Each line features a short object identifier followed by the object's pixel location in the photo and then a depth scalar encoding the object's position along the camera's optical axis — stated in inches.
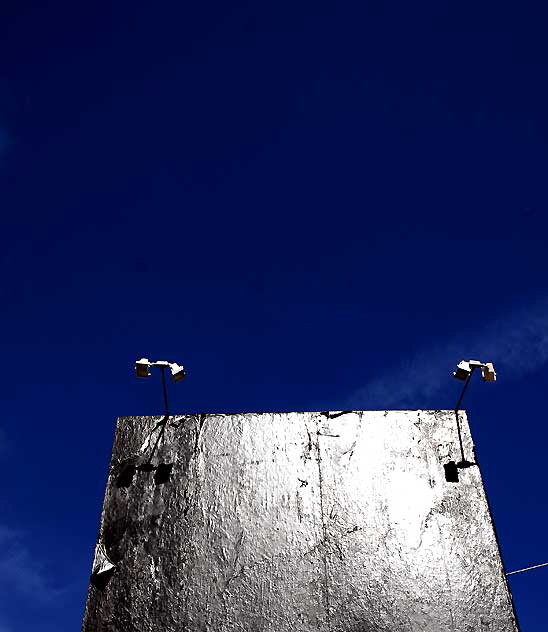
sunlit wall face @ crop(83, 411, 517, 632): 201.0
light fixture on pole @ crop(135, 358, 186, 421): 251.6
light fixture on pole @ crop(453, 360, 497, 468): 245.9
